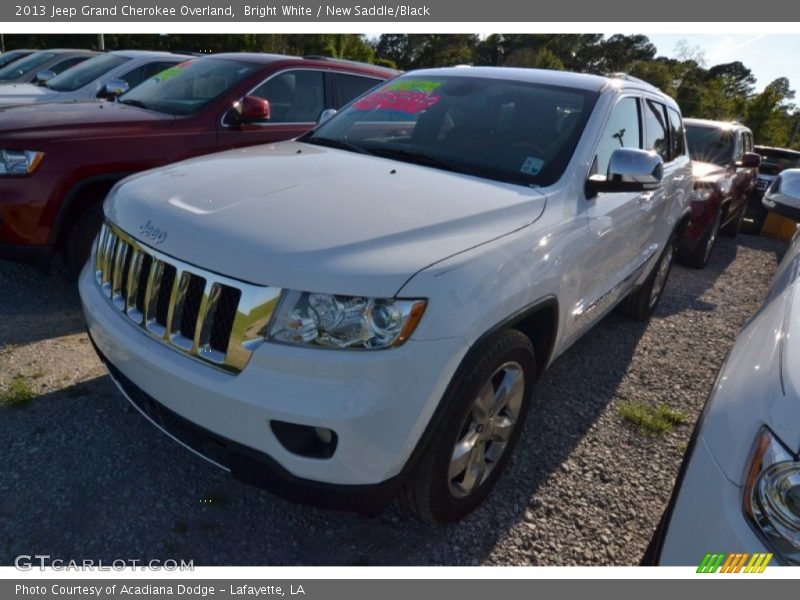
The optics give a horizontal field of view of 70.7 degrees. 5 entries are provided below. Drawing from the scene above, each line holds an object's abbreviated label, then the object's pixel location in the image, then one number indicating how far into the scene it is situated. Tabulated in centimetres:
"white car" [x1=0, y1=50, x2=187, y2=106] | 663
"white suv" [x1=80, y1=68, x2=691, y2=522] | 172
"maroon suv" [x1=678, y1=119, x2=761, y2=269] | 636
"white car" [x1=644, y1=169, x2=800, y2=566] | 134
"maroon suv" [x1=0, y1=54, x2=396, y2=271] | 348
